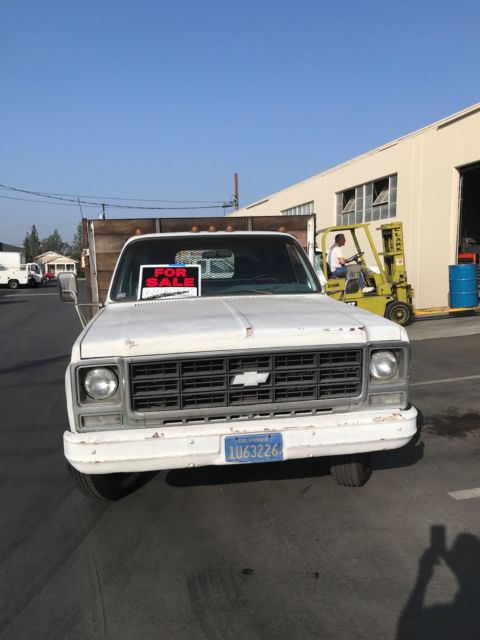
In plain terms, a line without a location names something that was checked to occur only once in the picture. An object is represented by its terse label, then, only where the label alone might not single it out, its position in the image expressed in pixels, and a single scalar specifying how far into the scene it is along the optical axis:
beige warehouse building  12.28
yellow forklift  10.77
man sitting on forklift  10.41
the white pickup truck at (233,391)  2.73
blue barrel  11.77
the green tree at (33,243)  115.03
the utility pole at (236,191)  43.25
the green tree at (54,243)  147.88
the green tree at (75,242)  107.29
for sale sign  4.08
